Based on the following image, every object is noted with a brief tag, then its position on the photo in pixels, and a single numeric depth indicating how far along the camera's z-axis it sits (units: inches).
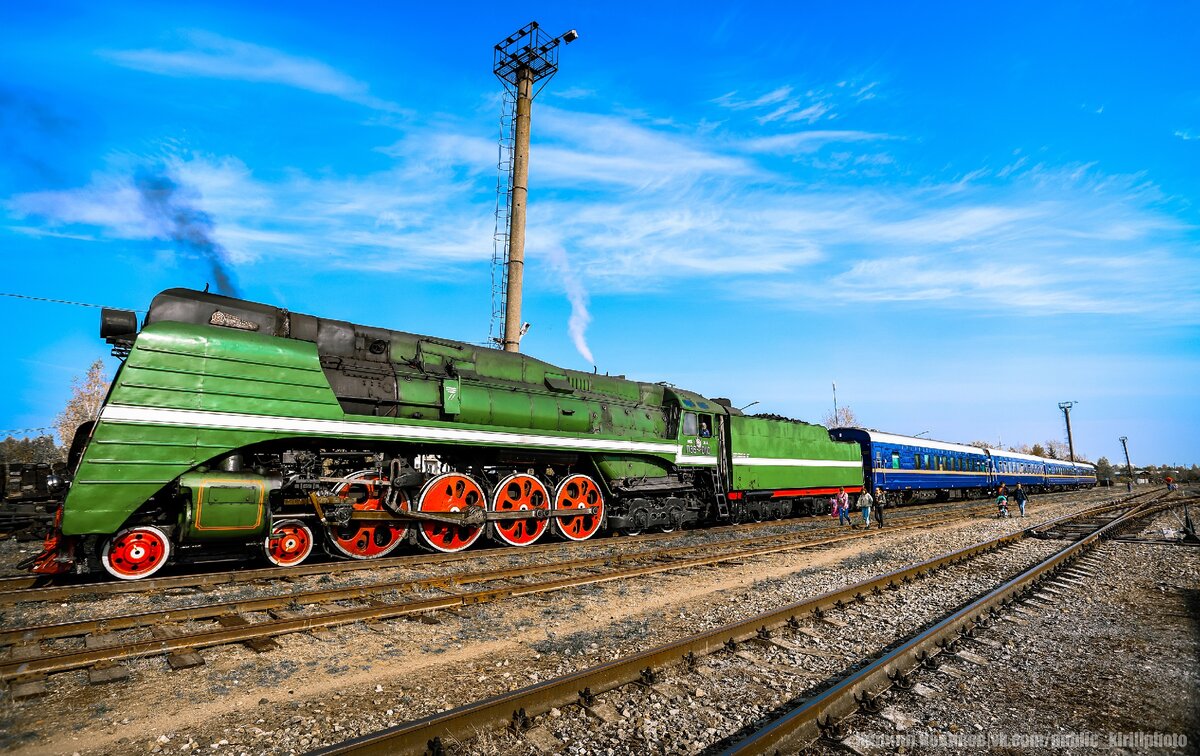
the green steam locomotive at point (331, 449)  306.8
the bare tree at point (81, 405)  1877.5
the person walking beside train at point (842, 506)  752.3
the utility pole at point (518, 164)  916.0
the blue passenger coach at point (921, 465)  1068.5
